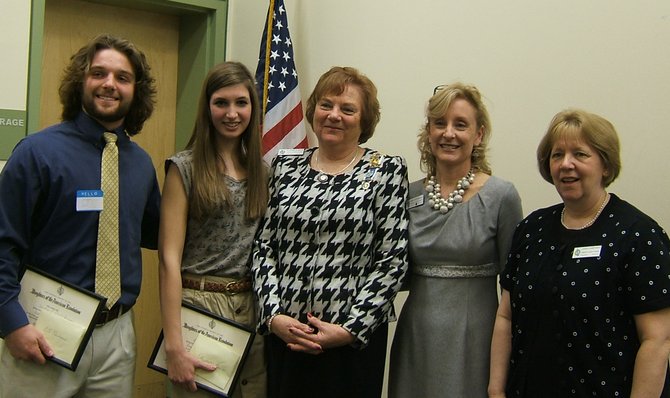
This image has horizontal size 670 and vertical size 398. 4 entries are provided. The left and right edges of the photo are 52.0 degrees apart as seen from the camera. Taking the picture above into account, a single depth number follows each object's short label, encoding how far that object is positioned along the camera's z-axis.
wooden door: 3.67
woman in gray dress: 1.97
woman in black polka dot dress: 1.59
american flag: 3.35
